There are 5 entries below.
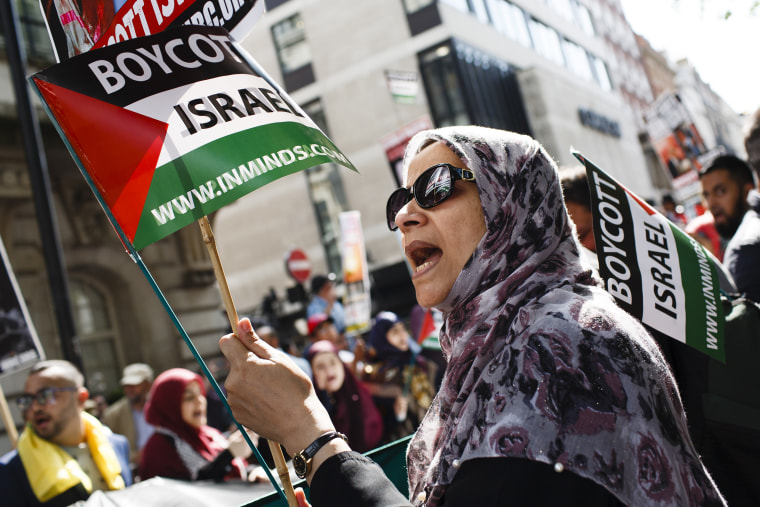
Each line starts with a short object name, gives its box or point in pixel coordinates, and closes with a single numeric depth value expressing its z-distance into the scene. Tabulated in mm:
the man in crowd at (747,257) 2746
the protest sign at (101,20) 1856
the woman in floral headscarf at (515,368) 1283
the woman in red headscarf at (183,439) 3945
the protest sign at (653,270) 2188
